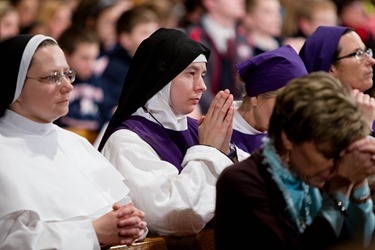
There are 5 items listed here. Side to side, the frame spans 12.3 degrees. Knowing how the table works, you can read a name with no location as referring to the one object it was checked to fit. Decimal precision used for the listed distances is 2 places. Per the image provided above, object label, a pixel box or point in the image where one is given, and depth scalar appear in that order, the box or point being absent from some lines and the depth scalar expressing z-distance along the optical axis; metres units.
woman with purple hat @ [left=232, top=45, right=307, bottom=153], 8.99
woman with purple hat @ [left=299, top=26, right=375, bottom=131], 9.76
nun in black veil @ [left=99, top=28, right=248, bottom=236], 8.06
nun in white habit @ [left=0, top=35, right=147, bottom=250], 7.30
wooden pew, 7.74
